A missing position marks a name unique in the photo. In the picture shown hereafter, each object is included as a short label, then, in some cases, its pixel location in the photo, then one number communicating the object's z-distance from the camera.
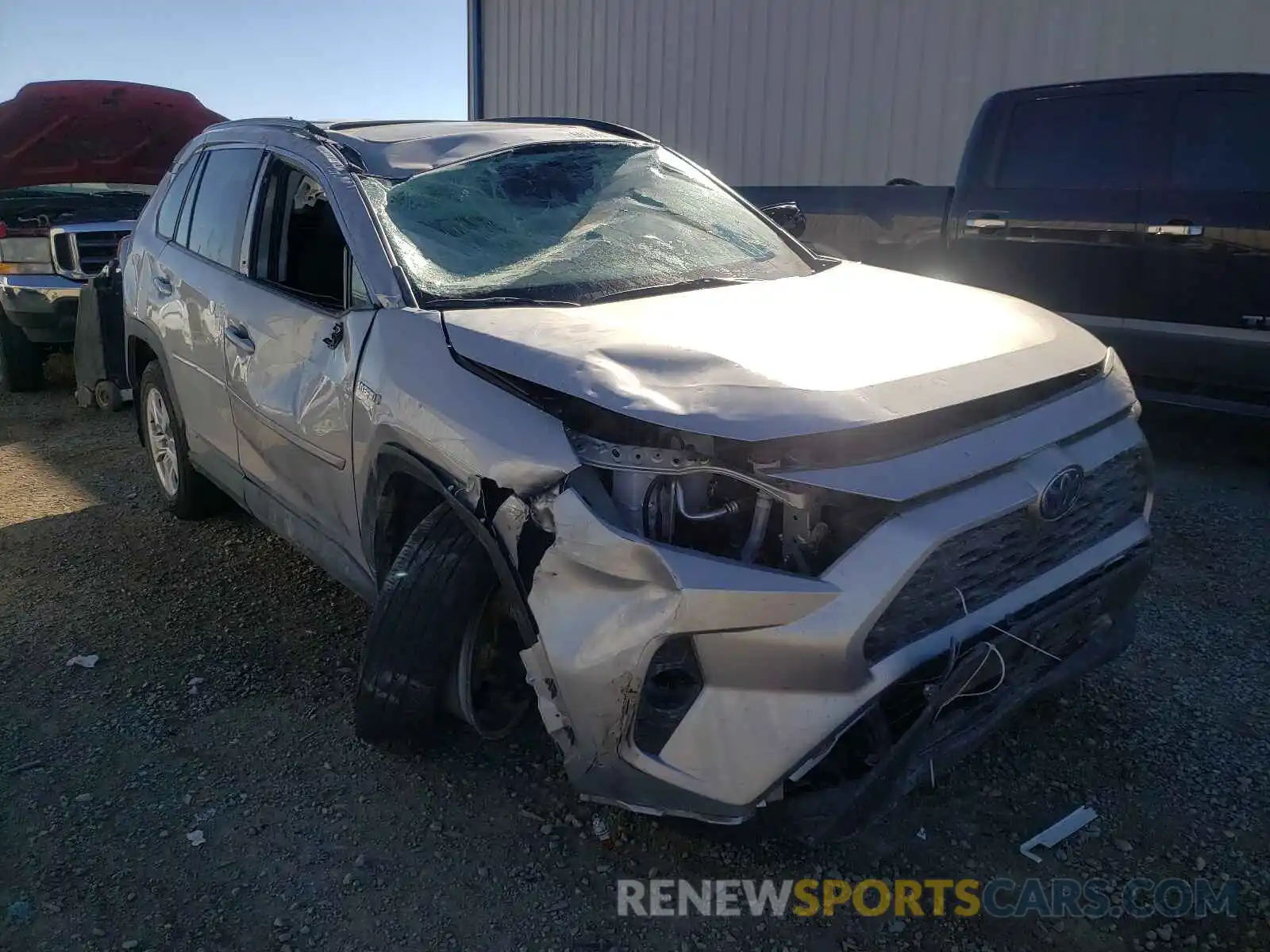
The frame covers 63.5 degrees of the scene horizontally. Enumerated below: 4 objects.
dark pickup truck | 5.09
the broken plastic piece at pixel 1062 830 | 2.56
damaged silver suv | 2.10
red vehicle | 7.64
